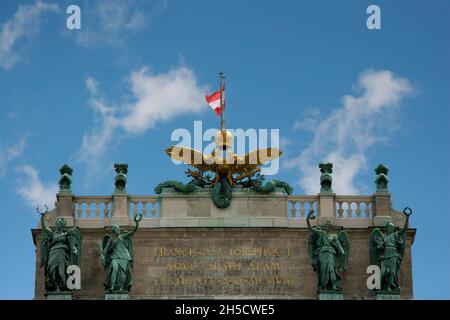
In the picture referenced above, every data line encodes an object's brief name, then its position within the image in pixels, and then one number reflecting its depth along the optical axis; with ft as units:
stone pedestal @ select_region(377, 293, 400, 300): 183.83
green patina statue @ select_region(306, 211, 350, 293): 184.65
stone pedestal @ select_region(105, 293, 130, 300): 183.11
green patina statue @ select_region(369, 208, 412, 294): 184.55
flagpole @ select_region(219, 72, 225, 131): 193.06
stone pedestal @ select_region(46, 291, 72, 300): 183.42
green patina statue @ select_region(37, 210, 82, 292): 184.34
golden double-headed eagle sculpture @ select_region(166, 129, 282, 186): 190.49
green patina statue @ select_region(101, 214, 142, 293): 183.93
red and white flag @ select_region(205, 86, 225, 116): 193.77
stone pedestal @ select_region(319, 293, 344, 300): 183.93
